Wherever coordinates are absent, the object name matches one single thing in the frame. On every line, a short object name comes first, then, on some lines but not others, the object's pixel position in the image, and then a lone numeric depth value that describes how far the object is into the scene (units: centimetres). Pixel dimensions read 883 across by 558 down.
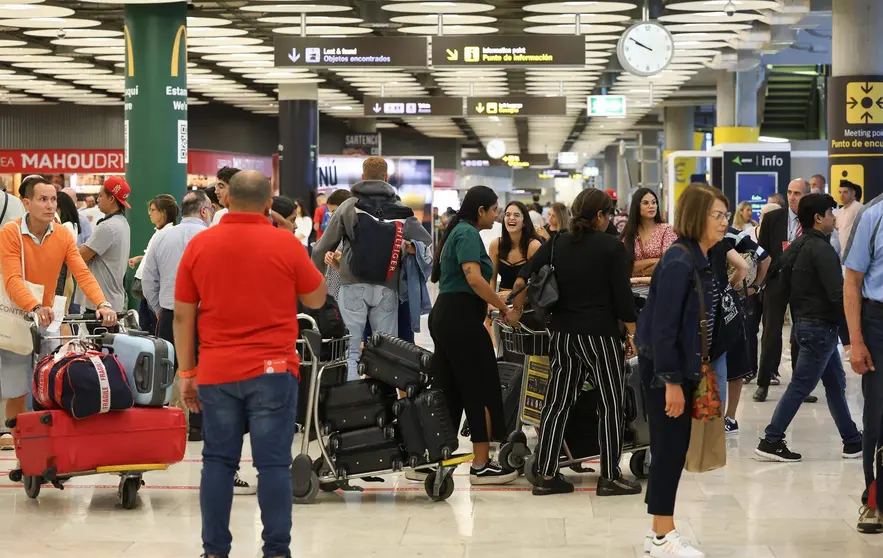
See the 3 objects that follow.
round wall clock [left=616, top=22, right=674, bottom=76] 1481
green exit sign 2345
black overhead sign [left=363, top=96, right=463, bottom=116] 2000
